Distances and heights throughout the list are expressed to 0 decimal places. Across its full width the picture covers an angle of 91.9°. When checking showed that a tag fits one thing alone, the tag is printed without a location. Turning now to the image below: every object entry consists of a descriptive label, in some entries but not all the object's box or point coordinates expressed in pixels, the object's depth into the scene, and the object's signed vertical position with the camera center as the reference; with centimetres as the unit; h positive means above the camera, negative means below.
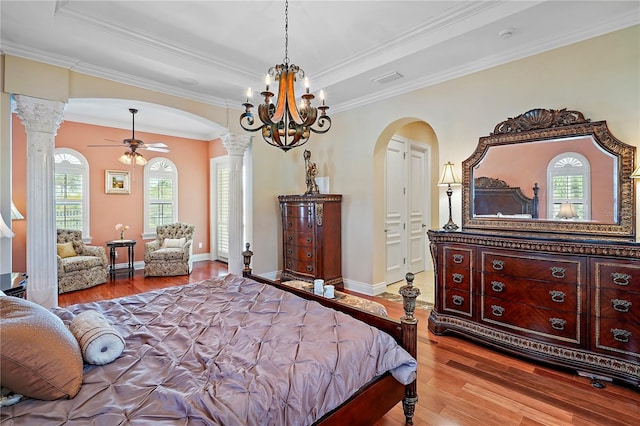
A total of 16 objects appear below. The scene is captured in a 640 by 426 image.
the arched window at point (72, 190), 546 +37
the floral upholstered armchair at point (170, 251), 562 -76
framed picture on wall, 595 +56
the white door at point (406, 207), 508 +5
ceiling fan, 507 +103
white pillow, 596 -63
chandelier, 242 +78
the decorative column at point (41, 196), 322 +16
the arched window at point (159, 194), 650 +37
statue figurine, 492 +49
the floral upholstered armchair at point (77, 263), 462 -81
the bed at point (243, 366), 113 -71
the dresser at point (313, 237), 463 -41
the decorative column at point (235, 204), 499 +10
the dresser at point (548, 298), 226 -74
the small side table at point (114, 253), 551 -77
